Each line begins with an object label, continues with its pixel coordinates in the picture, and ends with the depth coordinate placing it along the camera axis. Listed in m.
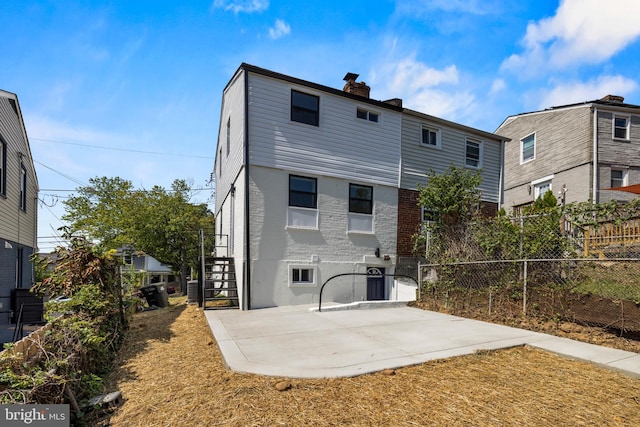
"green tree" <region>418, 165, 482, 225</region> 11.32
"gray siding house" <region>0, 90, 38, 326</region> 11.17
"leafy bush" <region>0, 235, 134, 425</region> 3.43
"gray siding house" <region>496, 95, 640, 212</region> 16.58
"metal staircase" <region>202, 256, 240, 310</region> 9.78
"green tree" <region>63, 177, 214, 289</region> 25.06
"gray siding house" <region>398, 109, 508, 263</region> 12.62
